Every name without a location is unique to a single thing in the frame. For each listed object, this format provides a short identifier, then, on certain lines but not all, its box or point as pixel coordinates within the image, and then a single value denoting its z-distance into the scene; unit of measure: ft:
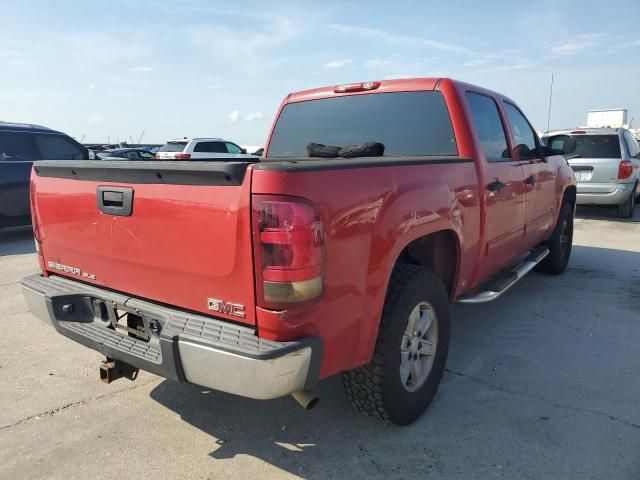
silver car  31.63
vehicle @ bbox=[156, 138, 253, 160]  51.31
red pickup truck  6.64
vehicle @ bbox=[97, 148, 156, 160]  52.39
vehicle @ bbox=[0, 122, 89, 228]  26.84
